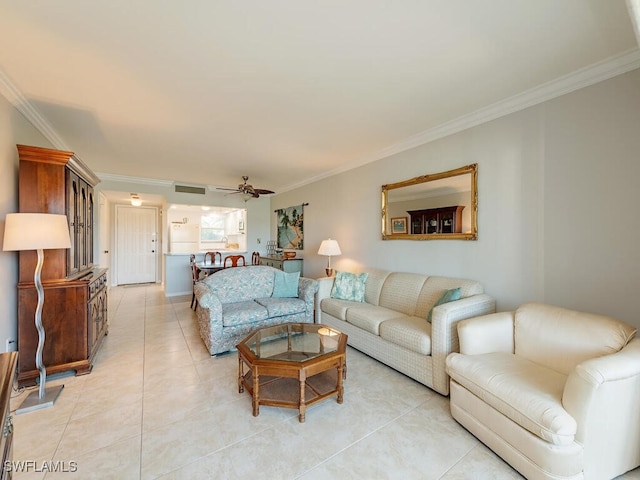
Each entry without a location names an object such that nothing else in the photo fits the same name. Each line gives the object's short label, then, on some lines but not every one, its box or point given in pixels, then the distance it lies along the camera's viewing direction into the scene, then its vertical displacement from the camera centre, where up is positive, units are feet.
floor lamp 6.65 +0.03
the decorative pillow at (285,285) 12.19 -1.97
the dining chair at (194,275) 16.33 -2.07
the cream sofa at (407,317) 7.48 -2.63
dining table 16.93 -1.62
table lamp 14.37 -0.37
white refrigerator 23.47 +0.31
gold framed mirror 9.62 +1.34
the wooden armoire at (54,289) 7.76 -1.40
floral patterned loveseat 9.68 -2.48
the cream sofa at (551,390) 4.42 -2.77
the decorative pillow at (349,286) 11.80 -1.98
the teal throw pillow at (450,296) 8.45 -1.73
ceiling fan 15.52 +2.92
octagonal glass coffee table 6.43 -3.04
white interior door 24.07 -0.20
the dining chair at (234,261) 18.39 -1.39
